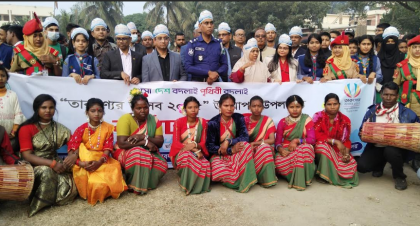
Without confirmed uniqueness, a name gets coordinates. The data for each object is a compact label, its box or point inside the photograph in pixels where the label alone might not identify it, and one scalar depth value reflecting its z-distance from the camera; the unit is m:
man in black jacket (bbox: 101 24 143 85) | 4.89
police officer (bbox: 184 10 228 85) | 4.94
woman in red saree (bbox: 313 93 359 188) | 4.35
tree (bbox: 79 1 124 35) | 30.89
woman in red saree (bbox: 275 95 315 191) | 4.24
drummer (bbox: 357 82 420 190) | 4.38
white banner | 4.73
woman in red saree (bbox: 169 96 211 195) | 4.04
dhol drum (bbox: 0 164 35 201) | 3.35
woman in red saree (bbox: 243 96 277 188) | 4.21
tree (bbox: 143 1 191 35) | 30.83
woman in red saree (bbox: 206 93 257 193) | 4.14
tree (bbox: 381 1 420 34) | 15.73
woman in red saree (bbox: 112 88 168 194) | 3.97
